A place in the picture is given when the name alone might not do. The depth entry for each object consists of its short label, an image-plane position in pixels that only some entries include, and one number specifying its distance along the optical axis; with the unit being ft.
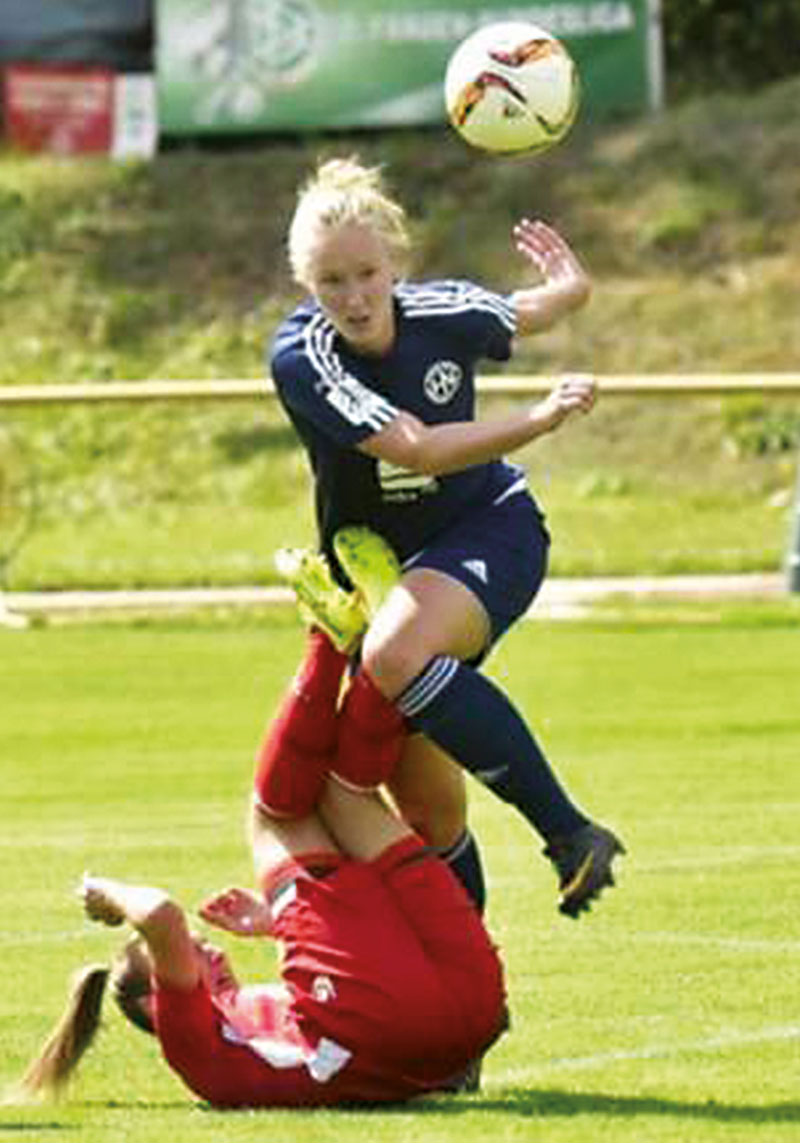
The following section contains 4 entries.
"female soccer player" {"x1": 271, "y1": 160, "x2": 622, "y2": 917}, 53.62
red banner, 220.64
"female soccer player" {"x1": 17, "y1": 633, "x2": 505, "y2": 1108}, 51.26
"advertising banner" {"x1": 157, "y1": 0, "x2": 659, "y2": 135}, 210.38
